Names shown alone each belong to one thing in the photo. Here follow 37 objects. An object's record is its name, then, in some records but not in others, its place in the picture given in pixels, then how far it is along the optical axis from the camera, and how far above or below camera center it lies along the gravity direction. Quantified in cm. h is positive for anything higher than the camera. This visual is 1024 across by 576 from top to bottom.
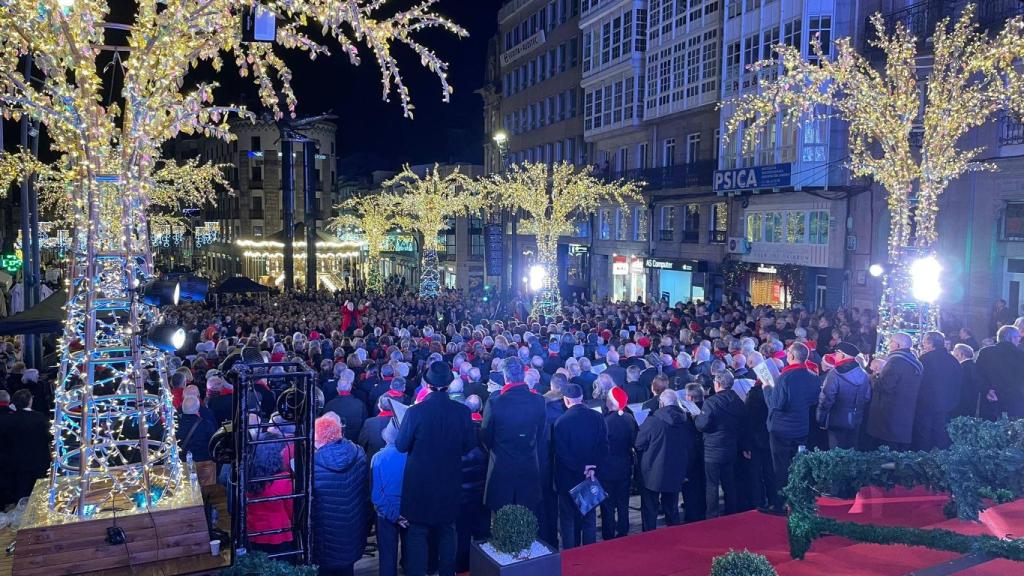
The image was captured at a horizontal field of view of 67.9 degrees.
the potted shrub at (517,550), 522 -218
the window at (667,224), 3334 +69
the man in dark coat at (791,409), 823 -184
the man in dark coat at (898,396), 834 -171
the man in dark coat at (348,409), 875 -198
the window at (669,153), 3303 +380
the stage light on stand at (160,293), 528 -41
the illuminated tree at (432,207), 3156 +138
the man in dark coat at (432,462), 645 -192
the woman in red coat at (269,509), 611 -220
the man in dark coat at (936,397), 843 -174
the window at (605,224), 3853 +77
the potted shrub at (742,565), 402 -173
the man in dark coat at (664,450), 777 -217
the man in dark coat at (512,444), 676 -185
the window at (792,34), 2395 +658
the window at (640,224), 3522 +71
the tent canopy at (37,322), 1221 -142
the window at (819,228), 2488 +42
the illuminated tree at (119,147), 523 +63
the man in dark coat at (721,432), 801 -204
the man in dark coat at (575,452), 730 -205
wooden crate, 499 -209
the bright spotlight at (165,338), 525 -71
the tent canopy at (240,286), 2447 -166
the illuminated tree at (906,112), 1111 +193
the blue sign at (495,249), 2984 -43
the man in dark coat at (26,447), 818 -230
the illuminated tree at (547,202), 2278 +126
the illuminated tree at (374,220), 4425 +106
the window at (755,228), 2804 +45
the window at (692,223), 3169 +70
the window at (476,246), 5416 -57
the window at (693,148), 3141 +383
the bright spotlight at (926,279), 1129 -56
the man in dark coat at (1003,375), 923 -164
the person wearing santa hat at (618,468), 770 -232
